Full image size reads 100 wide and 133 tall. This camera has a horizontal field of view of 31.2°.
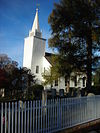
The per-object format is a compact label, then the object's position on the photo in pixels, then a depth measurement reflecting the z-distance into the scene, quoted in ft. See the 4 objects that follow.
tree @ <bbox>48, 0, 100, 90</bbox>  61.05
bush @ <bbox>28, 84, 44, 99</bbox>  65.52
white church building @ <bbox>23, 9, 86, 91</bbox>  113.91
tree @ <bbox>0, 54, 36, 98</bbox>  77.20
